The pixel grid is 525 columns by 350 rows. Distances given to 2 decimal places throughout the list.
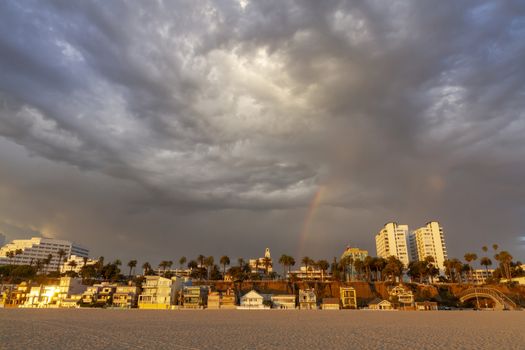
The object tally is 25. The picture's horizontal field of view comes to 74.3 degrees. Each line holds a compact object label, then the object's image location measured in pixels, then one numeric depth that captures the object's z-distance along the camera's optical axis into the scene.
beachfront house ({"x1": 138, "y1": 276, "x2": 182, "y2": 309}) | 116.50
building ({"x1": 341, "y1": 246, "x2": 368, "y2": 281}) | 179.65
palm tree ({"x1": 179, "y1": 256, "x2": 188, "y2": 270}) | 188.00
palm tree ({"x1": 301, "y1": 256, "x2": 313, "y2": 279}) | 176.88
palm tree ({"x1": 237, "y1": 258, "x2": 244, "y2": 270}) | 179.19
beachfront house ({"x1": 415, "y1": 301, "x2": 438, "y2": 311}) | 112.50
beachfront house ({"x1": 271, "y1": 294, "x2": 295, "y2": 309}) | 121.69
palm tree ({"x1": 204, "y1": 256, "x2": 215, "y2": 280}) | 178.25
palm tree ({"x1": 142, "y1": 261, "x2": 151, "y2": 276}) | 185.62
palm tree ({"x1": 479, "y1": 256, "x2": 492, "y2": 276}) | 173.30
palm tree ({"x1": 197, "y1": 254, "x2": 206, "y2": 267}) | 179.12
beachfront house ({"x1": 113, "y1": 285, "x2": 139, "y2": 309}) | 119.97
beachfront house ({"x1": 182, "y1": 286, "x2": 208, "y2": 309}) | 119.69
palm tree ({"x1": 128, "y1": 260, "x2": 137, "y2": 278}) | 179.25
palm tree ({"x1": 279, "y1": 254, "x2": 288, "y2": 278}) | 174.00
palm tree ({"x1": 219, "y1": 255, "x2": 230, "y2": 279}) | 174.38
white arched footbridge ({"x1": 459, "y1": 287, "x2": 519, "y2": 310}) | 115.56
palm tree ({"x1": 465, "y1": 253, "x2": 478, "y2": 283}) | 163.15
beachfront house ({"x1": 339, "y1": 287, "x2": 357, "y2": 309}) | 122.25
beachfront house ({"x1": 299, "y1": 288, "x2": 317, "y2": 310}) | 123.31
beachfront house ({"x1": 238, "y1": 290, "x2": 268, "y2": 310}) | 119.14
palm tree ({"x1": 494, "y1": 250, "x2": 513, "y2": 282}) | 160.50
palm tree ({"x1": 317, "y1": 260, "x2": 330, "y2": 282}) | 171.51
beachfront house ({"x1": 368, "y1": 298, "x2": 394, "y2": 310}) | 115.31
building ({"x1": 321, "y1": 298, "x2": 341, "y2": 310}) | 116.26
